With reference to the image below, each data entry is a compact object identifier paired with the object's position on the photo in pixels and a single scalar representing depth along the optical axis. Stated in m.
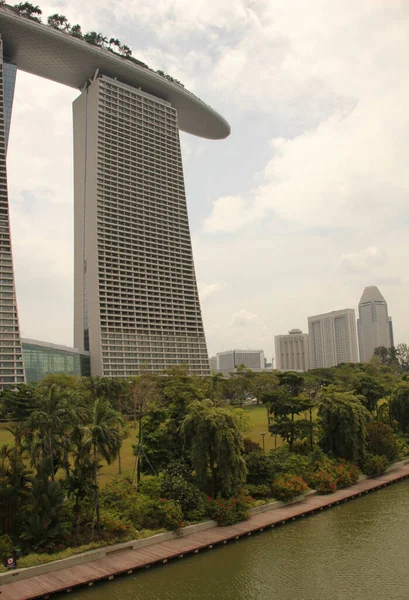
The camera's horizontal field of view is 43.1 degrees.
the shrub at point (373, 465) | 52.28
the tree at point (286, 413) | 56.62
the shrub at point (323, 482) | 45.94
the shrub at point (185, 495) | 37.56
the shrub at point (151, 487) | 38.50
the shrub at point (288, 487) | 42.69
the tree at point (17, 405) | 74.69
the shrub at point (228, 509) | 37.41
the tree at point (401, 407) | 70.88
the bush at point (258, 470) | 44.22
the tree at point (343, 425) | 52.84
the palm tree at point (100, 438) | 33.50
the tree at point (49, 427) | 34.75
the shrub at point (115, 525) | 33.25
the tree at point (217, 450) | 40.25
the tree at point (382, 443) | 56.00
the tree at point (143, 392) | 83.80
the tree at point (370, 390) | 77.12
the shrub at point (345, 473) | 48.31
